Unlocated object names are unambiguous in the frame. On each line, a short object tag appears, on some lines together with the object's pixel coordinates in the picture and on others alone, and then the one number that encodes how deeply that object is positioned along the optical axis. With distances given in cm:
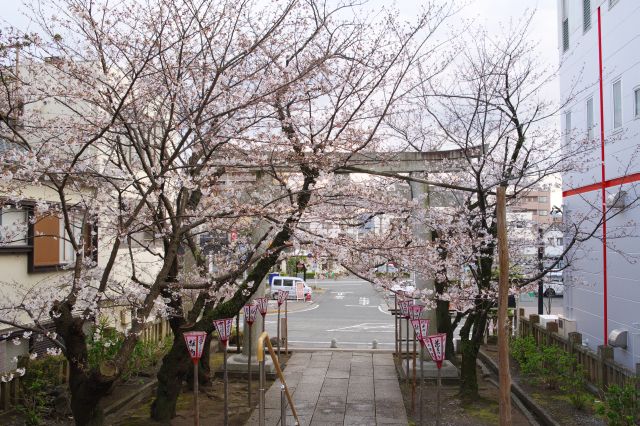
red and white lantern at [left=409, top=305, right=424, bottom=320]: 1238
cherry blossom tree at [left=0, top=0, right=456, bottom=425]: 741
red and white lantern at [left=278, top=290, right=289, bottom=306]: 1645
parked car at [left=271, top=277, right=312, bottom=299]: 3834
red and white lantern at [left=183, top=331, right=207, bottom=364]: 889
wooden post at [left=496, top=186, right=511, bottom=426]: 699
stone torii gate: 1284
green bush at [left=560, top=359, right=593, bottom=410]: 1088
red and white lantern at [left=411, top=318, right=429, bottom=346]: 1066
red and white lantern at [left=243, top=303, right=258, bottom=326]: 1381
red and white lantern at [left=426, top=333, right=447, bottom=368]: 955
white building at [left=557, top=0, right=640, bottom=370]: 1220
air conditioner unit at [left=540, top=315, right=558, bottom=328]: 1717
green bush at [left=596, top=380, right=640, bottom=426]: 796
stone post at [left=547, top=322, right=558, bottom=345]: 1490
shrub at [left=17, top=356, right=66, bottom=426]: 976
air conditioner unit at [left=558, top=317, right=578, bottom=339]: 1612
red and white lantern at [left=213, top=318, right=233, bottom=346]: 1077
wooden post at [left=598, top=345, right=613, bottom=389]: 1123
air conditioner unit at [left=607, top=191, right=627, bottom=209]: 1246
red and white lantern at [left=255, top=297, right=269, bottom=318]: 1459
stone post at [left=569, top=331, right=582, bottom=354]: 1293
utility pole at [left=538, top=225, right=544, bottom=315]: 1441
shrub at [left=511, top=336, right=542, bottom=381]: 1301
